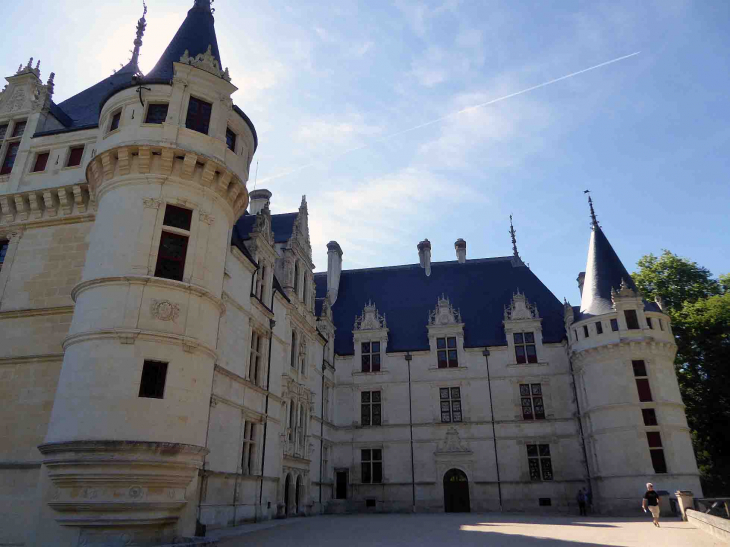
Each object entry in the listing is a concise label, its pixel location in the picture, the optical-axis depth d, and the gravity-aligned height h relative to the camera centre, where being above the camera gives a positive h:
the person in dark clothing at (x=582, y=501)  24.72 -1.45
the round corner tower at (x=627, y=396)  23.70 +3.47
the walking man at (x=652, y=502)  17.00 -1.08
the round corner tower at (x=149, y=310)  10.45 +3.65
